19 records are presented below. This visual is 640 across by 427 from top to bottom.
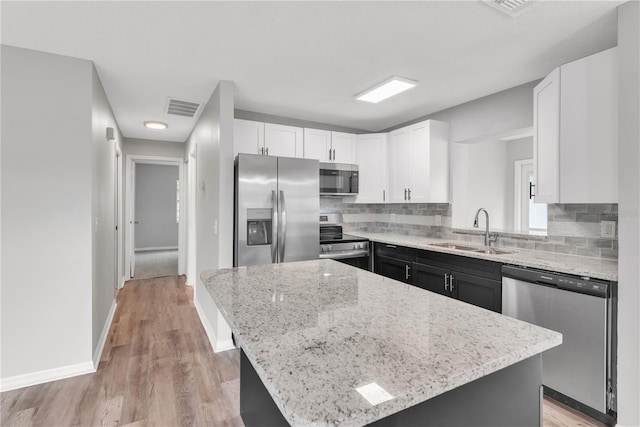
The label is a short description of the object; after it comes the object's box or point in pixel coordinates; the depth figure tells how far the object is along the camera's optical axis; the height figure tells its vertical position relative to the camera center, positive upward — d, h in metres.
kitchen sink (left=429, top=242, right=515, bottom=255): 2.81 -0.35
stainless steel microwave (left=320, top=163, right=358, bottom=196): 3.96 +0.40
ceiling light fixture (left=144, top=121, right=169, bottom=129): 4.25 +1.14
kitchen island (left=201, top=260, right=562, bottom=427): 0.65 -0.36
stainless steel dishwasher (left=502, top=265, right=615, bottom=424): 1.90 -0.74
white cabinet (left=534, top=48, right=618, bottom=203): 1.96 +0.52
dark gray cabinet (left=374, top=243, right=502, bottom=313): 2.54 -0.56
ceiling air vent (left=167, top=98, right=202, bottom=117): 3.46 +1.15
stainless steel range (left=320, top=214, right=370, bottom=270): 3.63 -0.44
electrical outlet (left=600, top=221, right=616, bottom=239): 2.32 -0.12
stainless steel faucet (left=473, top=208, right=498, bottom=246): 3.16 -0.25
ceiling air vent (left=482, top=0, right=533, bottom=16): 1.78 +1.15
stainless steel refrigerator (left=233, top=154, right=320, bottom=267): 2.96 +0.02
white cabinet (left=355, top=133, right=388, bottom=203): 4.21 +0.58
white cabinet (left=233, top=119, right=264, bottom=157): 3.47 +0.81
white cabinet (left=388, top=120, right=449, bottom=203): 3.62 +0.57
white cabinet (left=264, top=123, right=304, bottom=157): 3.63 +0.81
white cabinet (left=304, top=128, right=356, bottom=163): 3.92 +0.82
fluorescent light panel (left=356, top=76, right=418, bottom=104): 2.86 +1.15
